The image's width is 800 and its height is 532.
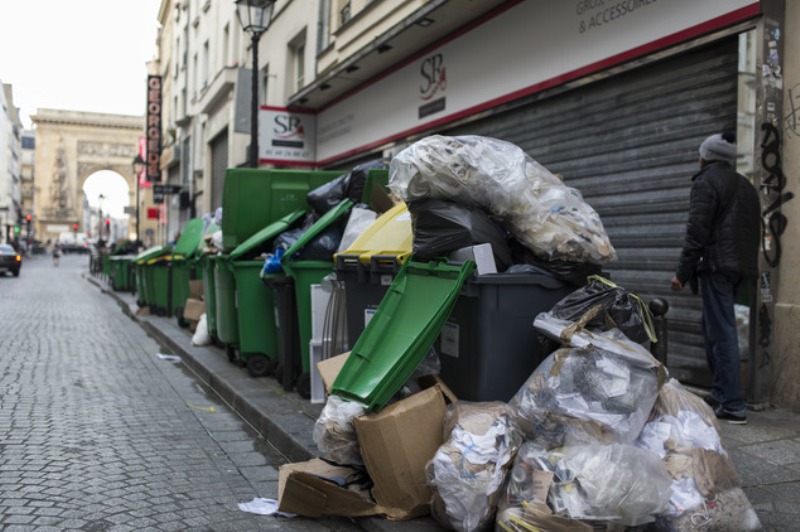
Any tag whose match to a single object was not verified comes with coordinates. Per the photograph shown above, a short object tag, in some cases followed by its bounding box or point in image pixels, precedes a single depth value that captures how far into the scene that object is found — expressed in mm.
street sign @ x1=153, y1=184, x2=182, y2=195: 28331
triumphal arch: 81000
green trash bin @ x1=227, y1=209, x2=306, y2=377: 6887
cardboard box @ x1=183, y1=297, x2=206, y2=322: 9930
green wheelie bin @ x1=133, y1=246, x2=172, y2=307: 13852
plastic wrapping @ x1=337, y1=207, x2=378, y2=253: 5805
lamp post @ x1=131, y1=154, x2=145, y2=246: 38456
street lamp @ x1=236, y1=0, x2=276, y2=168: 10578
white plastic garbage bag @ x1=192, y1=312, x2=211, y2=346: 9219
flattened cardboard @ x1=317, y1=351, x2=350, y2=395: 4125
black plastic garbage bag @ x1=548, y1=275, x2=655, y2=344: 3356
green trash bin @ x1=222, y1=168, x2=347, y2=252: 7609
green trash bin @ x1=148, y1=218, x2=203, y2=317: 11586
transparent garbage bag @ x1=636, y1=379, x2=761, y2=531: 2807
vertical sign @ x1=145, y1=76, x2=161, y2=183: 37812
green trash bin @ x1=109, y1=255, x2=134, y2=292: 21125
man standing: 4699
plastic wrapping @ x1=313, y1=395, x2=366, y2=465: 3502
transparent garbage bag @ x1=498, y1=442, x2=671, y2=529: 2672
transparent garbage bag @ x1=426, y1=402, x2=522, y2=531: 2979
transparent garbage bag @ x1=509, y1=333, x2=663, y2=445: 2996
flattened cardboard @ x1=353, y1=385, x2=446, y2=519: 3279
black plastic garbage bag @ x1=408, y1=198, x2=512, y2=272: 3870
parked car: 31328
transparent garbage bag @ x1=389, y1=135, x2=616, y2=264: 3754
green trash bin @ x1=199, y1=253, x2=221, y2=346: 8156
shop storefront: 5809
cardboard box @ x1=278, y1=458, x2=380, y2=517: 3385
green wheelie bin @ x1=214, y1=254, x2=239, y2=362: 7430
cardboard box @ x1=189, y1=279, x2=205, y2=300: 10188
